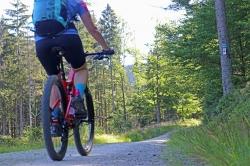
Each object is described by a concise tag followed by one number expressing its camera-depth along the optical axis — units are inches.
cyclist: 192.2
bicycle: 189.0
